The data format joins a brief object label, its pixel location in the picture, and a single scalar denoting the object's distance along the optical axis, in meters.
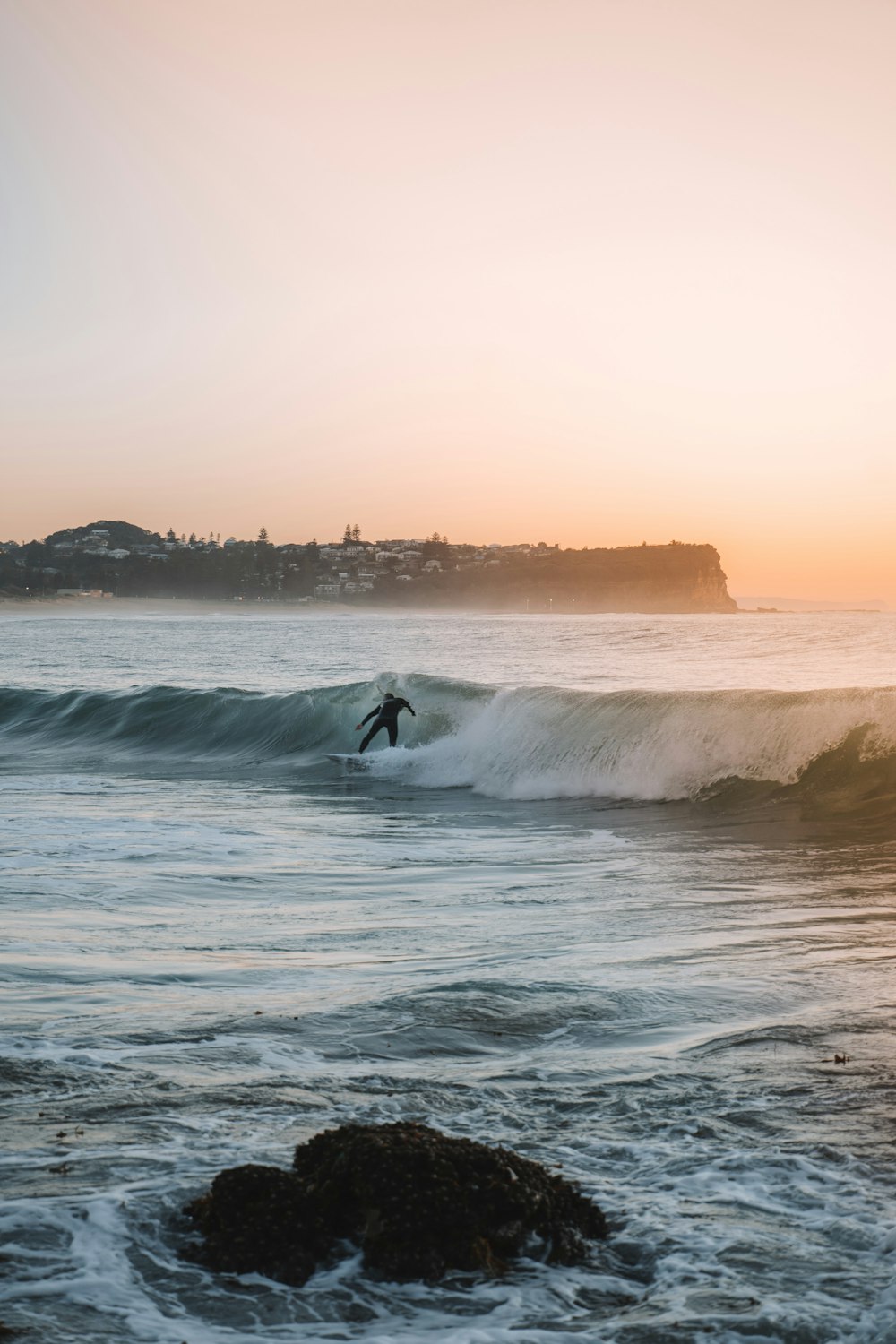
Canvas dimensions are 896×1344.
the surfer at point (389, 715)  23.12
